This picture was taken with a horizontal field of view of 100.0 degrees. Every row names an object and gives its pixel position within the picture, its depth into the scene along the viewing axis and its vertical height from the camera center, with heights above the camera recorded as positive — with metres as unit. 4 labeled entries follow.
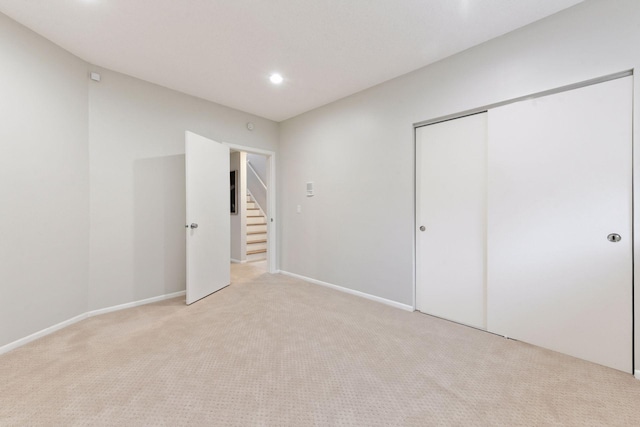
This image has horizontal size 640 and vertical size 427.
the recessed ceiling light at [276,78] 2.91 +1.49
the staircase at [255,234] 5.97 -0.51
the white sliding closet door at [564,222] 1.82 -0.08
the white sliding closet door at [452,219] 2.48 -0.07
